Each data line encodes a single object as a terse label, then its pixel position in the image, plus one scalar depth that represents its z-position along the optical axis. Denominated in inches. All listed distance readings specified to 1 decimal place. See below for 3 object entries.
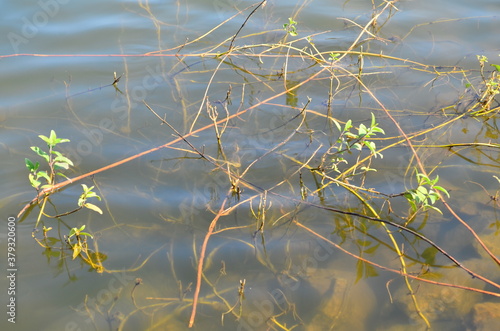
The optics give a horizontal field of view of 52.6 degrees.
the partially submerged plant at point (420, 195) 113.4
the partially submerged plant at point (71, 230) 115.8
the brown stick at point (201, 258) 108.0
